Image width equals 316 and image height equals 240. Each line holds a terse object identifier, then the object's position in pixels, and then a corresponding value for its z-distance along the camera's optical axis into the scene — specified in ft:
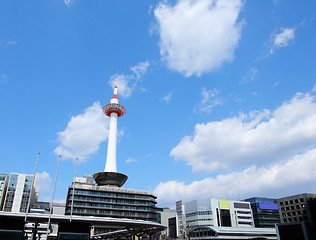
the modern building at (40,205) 472.03
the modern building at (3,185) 359.05
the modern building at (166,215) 496.47
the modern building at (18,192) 361.10
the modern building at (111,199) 308.19
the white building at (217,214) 395.75
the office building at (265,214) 434.14
